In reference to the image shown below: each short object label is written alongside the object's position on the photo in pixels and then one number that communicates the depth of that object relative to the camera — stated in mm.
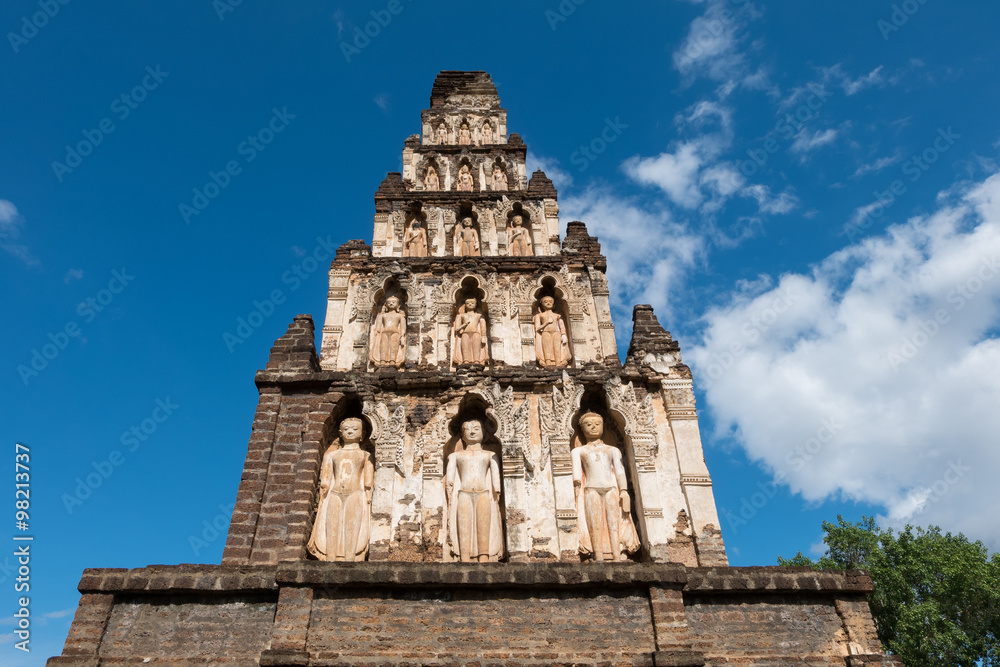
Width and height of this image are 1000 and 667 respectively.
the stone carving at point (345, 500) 9461
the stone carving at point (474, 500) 9406
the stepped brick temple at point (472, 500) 8023
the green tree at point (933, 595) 18375
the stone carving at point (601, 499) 9508
